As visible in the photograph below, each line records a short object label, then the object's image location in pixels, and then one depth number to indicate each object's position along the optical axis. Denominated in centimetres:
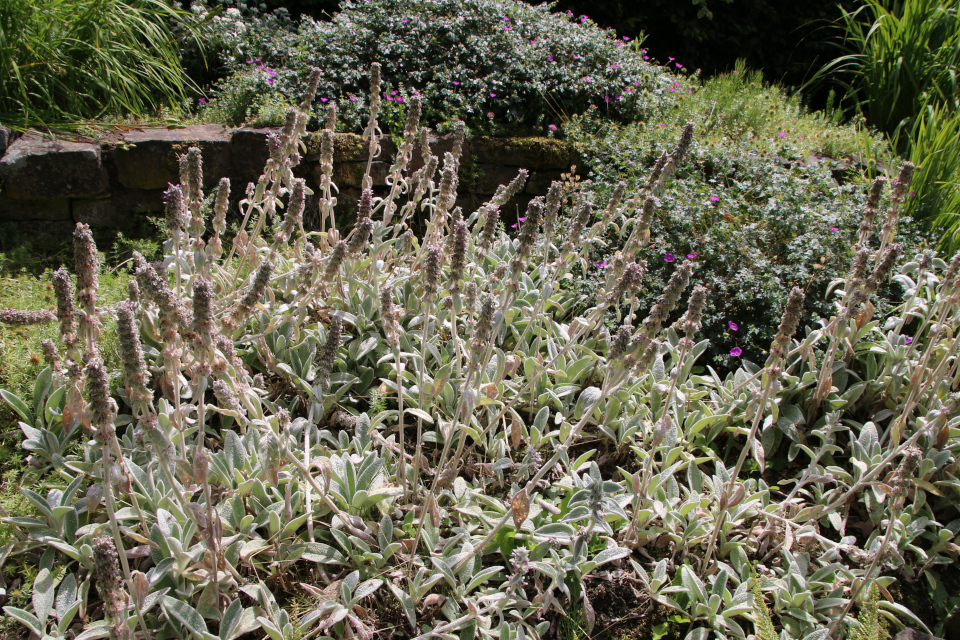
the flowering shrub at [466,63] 546
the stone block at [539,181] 537
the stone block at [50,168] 443
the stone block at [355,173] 499
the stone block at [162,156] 467
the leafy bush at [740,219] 349
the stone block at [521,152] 525
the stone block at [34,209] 460
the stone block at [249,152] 478
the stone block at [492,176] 531
